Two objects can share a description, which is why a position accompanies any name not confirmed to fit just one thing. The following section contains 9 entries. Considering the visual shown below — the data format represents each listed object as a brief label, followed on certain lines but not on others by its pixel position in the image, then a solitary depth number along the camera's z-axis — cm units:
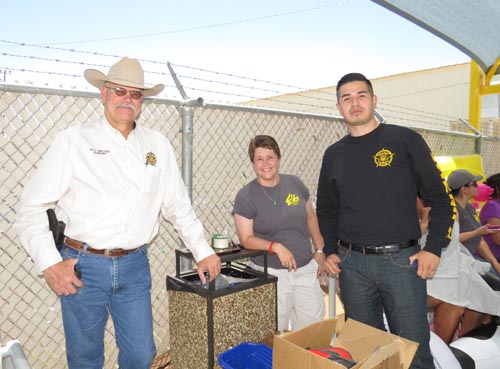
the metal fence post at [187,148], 361
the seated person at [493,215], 435
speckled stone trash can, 280
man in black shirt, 253
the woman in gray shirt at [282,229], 321
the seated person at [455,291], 314
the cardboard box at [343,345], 189
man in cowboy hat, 224
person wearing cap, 395
